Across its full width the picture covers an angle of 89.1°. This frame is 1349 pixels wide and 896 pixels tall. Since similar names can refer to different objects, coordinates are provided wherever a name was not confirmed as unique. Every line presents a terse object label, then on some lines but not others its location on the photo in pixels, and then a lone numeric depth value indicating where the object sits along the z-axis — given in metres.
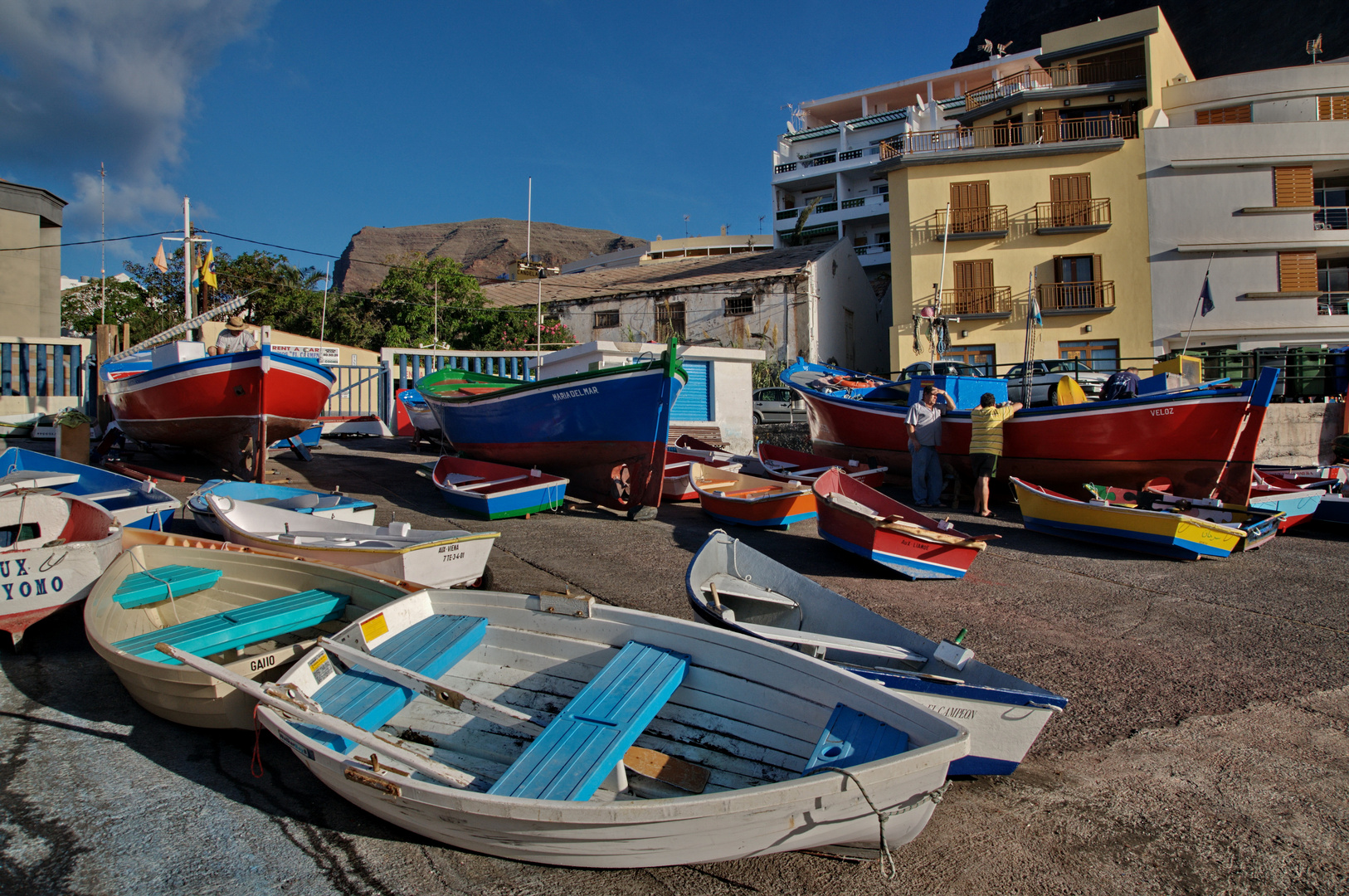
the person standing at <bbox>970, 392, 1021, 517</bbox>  9.29
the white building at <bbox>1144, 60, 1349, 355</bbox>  23.11
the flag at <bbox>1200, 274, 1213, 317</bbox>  20.01
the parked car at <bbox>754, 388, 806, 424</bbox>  19.17
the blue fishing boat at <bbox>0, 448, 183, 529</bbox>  6.43
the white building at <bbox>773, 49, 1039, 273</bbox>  41.75
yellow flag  14.50
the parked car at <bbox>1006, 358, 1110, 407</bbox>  16.69
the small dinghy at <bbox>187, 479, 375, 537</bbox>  6.75
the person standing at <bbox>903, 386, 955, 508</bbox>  9.95
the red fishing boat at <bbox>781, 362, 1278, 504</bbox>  8.49
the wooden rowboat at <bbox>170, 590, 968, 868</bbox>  2.16
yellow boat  7.10
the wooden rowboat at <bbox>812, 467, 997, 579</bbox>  6.20
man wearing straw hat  10.95
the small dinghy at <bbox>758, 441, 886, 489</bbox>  10.41
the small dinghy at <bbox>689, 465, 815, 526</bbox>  8.34
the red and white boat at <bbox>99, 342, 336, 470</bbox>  9.85
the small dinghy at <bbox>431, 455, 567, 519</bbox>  8.72
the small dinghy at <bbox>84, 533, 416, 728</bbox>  3.33
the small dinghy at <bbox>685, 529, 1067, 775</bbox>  2.88
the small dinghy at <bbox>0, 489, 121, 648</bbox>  4.51
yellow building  23.58
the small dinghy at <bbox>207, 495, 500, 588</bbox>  5.01
